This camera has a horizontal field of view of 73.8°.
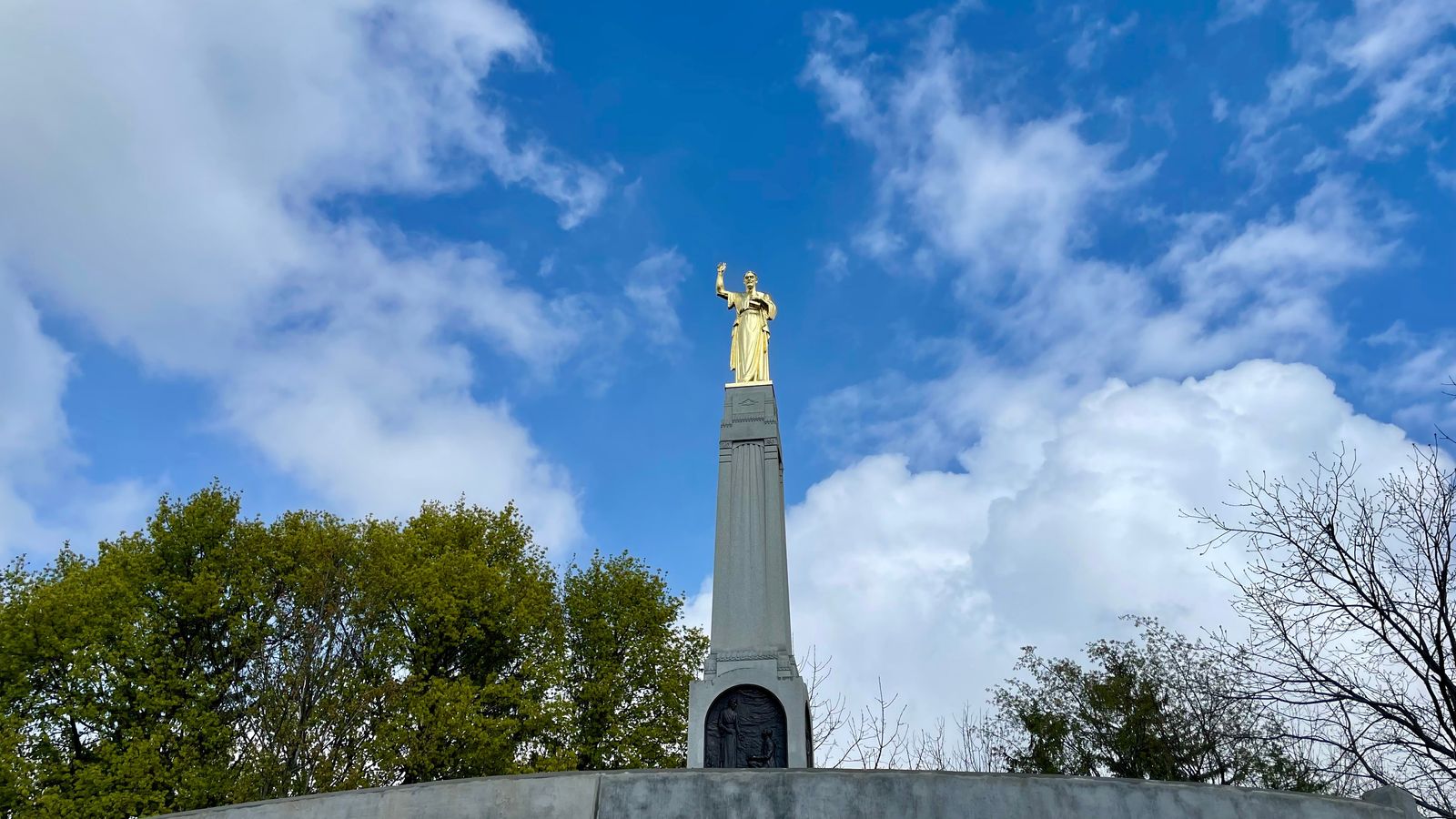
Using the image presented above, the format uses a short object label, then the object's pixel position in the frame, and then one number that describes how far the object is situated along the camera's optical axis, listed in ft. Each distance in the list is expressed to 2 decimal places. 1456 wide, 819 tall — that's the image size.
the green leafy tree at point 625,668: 69.89
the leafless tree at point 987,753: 70.28
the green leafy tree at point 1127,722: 75.10
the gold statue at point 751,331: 60.44
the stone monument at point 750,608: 46.78
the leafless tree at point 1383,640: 33.55
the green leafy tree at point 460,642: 66.03
